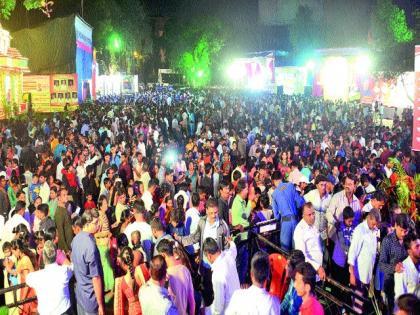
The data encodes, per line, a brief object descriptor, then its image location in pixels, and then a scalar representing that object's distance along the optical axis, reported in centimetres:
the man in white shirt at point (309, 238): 680
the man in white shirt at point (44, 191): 960
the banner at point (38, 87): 3419
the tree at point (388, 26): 3534
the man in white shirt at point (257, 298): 456
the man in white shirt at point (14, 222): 762
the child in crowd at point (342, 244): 754
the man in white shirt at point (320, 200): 836
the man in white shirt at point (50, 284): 542
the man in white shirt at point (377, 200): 760
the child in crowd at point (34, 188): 967
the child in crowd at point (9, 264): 663
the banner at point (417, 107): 1021
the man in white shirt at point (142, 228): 696
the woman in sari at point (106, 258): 692
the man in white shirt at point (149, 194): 916
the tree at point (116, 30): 5306
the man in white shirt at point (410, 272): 562
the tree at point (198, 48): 7688
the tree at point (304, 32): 6700
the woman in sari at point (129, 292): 552
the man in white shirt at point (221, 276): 547
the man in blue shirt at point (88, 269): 558
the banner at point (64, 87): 3438
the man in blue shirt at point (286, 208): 816
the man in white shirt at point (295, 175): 1079
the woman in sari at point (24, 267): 621
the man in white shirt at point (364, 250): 661
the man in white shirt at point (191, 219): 783
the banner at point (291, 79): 4591
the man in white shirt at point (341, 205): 806
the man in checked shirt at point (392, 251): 620
